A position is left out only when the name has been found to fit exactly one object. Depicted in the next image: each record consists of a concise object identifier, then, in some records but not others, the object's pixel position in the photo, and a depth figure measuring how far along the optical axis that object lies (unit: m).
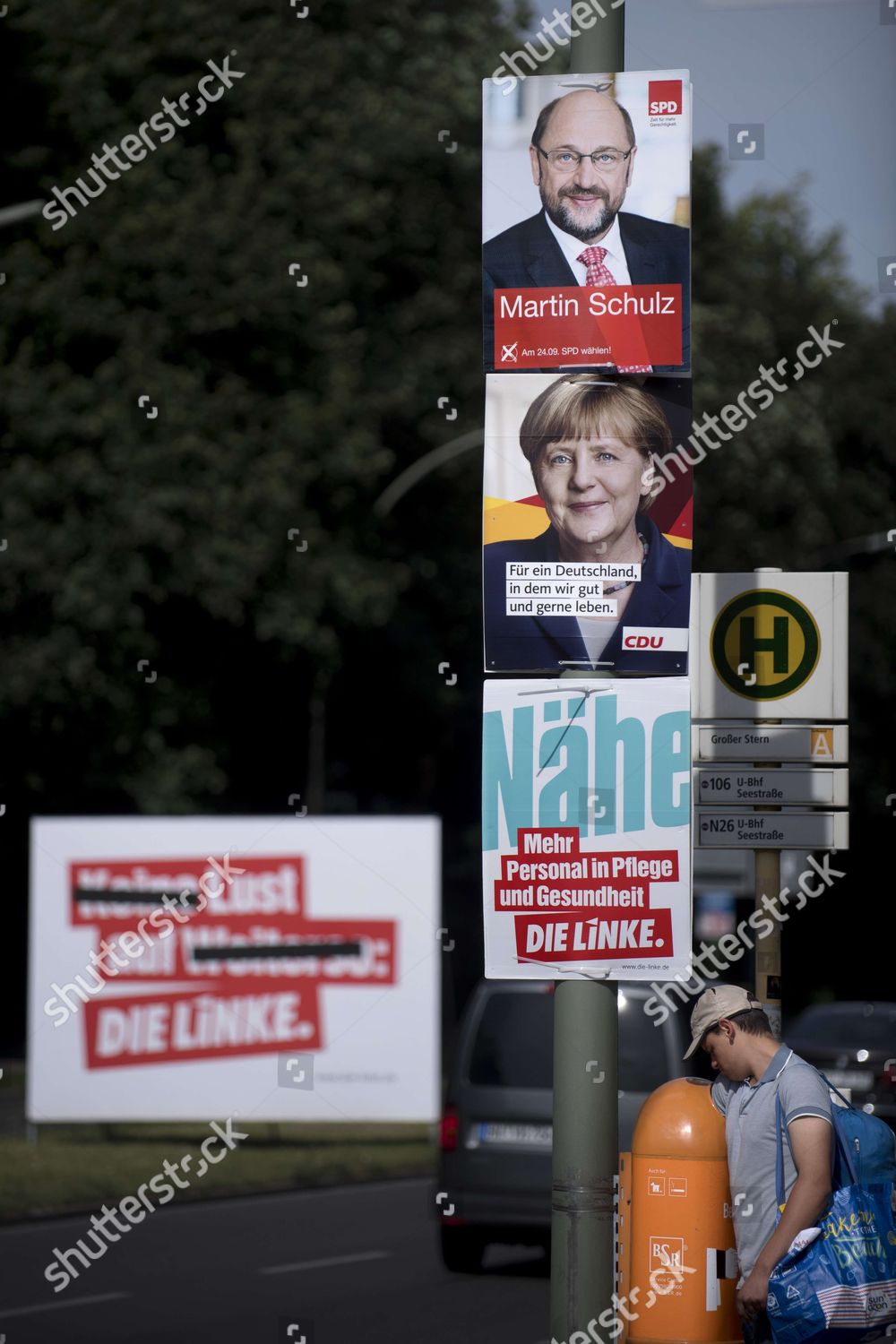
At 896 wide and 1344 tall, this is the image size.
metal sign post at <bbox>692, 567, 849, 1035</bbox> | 16.09
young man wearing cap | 10.50
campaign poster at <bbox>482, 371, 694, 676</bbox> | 11.13
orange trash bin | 11.62
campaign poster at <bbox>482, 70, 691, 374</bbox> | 11.12
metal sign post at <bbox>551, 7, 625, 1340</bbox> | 10.80
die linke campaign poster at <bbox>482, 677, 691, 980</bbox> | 10.86
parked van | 24.75
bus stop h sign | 16.17
